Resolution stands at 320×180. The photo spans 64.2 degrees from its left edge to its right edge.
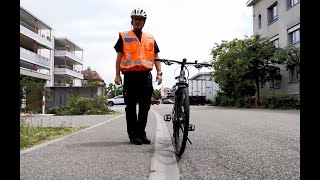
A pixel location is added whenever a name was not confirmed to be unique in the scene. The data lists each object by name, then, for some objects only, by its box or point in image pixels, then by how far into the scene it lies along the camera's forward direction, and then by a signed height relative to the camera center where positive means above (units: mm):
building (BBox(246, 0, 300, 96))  19446 +5813
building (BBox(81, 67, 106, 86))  86258 +6430
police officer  3430 +332
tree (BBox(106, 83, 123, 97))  75993 +1103
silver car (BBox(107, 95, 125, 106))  36635 -917
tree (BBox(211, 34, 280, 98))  20448 +2581
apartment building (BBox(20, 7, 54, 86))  34482 +7326
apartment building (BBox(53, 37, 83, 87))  47431 +6765
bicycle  2713 -174
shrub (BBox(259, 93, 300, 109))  16845 -452
